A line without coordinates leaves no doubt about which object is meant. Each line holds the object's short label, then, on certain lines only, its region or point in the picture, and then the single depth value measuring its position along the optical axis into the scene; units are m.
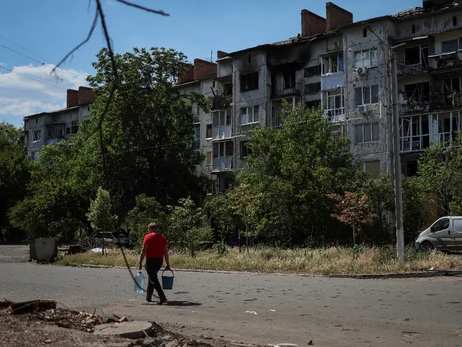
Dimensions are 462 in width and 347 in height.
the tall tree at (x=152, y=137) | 47.50
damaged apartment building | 44.44
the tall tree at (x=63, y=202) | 49.06
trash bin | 31.02
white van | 29.94
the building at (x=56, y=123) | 78.75
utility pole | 21.91
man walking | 12.76
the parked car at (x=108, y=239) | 40.97
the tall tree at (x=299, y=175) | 36.69
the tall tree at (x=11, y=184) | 68.94
